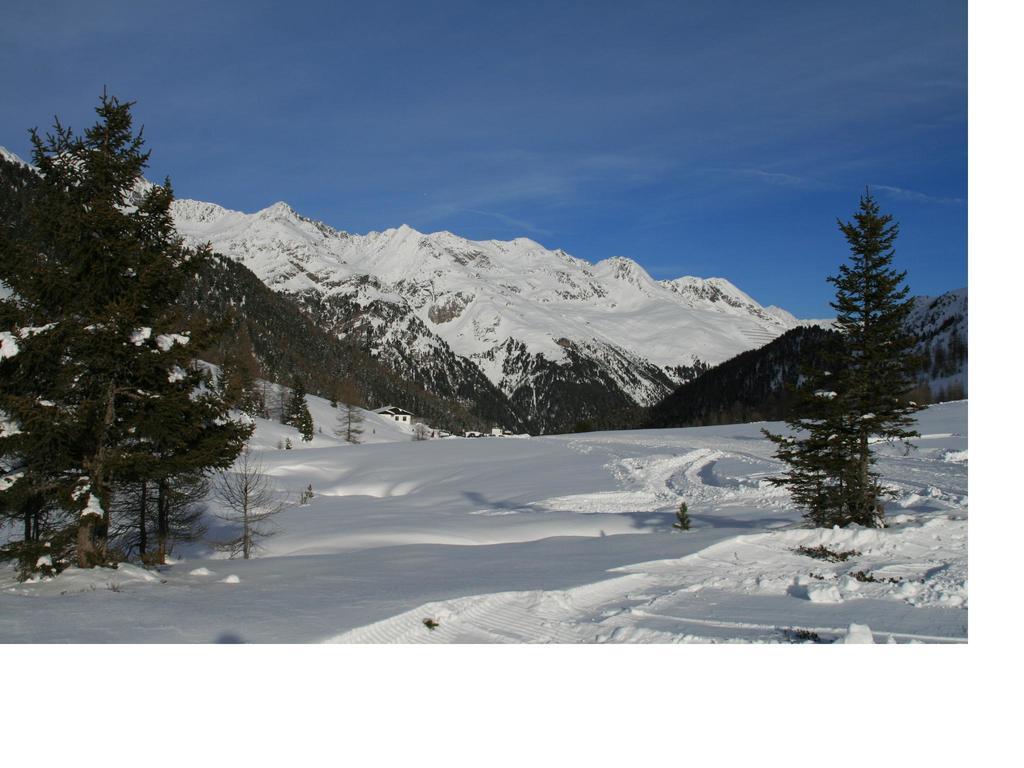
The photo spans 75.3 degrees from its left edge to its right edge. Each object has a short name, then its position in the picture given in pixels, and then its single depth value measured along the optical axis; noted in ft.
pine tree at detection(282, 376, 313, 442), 270.67
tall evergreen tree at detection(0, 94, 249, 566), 32.48
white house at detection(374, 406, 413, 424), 464.24
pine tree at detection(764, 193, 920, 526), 45.60
